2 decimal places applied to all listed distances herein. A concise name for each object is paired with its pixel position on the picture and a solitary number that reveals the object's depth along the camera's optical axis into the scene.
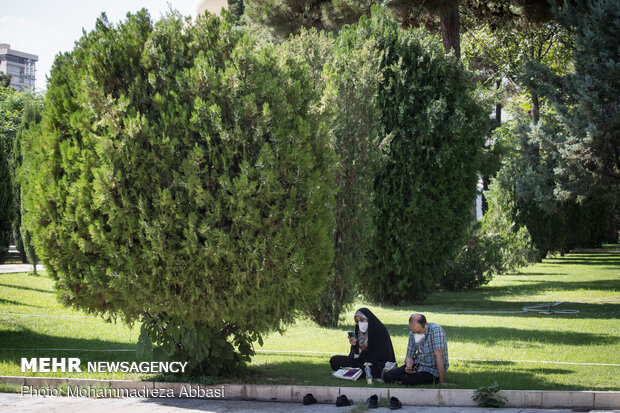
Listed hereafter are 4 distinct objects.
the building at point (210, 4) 23.09
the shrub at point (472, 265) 20.73
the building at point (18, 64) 140.38
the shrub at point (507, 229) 25.58
